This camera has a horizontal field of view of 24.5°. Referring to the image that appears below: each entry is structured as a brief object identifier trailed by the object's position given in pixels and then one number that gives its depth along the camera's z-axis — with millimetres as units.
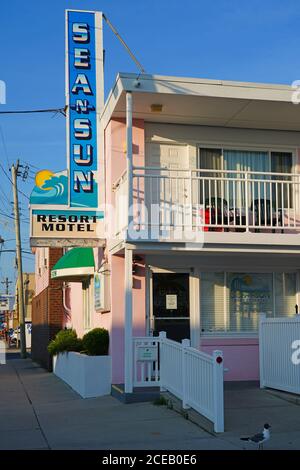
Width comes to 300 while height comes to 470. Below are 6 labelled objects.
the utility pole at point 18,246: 33969
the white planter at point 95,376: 14289
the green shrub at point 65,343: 17734
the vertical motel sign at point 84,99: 14961
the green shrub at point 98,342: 14562
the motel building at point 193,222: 13242
